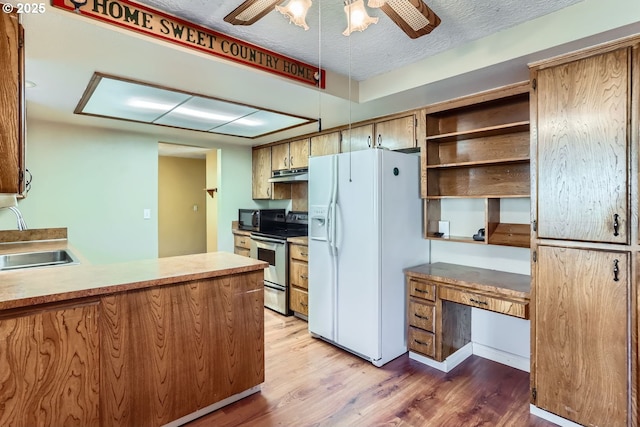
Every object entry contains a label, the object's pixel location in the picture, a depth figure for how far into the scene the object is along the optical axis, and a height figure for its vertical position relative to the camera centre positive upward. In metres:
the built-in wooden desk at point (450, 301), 2.27 -0.67
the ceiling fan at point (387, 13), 1.40 +0.86
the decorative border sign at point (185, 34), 1.60 +0.97
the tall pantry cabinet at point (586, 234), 1.73 -0.15
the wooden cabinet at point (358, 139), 3.37 +0.73
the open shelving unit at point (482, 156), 2.55 +0.44
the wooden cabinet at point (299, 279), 3.54 -0.75
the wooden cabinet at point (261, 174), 4.67 +0.51
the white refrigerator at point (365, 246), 2.63 -0.31
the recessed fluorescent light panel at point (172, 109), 2.44 +0.89
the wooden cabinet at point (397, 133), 3.00 +0.71
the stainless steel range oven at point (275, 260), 3.77 -0.59
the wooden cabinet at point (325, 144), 3.74 +0.76
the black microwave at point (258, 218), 4.38 -0.11
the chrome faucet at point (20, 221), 2.53 -0.08
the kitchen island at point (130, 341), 1.46 -0.67
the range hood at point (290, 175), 4.07 +0.43
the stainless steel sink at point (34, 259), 2.59 -0.40
